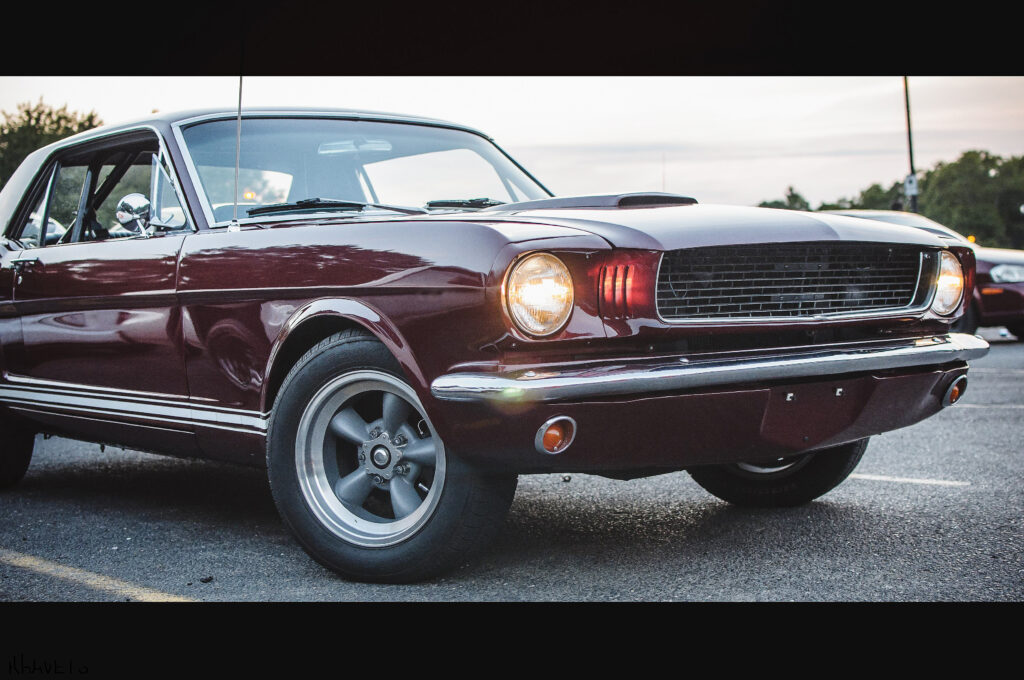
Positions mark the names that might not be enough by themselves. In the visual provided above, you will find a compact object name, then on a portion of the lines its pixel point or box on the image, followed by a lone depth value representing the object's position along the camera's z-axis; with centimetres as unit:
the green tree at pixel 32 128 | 3512
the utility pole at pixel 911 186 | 2444
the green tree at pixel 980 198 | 8069
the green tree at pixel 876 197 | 9568
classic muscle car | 281
